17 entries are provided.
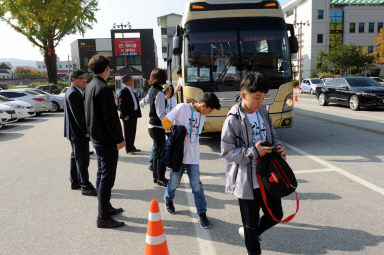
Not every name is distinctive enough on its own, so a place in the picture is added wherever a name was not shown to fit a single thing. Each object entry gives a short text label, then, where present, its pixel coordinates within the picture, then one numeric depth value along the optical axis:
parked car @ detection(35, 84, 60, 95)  25.71
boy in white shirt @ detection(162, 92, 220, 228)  3.34
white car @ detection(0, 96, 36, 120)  13.24
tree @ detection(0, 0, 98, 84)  27.84
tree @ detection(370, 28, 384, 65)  42.58
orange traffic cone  2.48
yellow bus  6.71
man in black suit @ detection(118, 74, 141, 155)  6.30
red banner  59.64
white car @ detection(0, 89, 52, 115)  16.19
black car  13.15
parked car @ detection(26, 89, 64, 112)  18.77
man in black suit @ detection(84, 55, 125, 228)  3.18
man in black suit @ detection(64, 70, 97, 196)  4.24
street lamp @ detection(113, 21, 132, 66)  51.75
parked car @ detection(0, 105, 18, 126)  11.38
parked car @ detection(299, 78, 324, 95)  27.87
